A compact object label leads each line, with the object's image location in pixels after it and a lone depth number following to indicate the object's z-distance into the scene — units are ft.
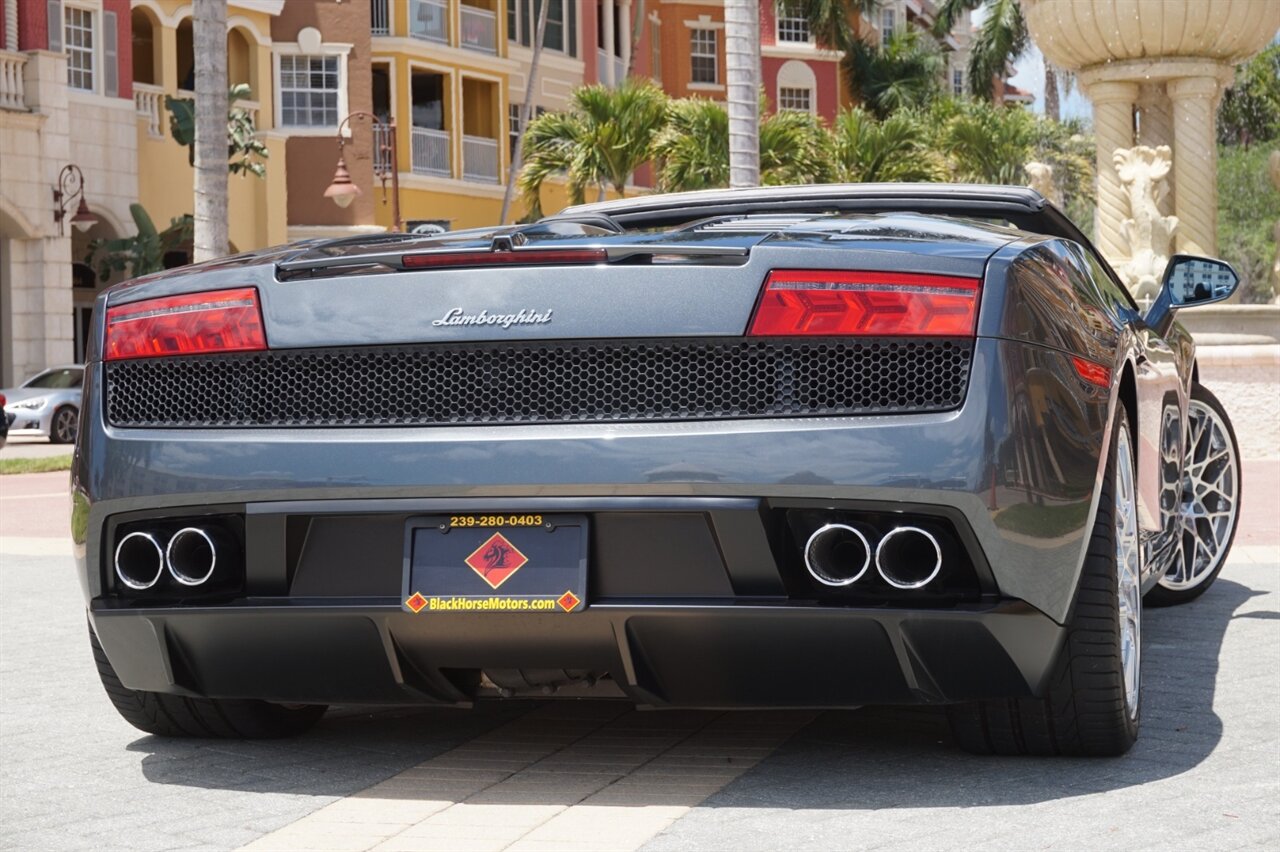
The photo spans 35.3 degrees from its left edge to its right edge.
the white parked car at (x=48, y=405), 92.17
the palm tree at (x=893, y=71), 184.65
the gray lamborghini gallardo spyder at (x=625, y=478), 12.21
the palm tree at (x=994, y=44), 180.65
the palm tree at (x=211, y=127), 57.47
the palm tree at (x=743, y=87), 50.85
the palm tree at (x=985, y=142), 154.30
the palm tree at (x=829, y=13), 173.99
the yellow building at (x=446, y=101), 141.18
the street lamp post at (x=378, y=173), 102.89
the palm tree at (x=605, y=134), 108.17
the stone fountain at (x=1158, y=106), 66.33
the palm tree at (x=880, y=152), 105.40
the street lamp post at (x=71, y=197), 105.60
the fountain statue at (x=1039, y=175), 75.41
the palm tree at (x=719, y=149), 101.86
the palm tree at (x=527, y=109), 139.74
